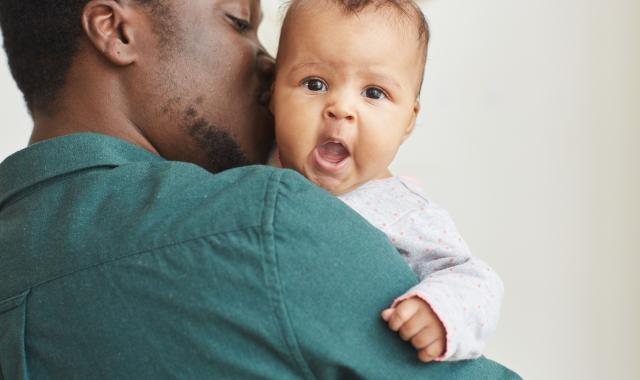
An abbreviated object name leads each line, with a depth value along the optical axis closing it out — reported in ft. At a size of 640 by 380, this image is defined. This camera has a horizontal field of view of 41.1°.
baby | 4.07
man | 3.22
